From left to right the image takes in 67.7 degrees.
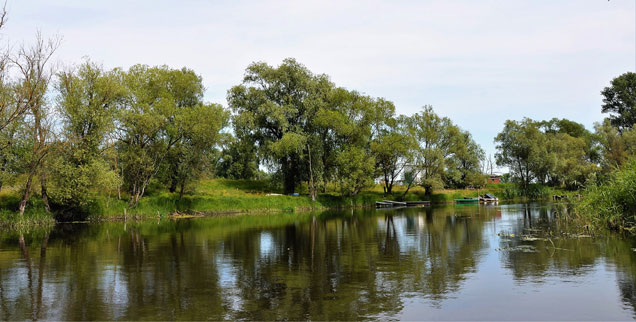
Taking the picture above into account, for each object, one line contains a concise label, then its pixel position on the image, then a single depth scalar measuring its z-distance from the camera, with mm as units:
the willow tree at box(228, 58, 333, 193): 68750
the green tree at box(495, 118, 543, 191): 94625
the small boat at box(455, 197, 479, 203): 88500
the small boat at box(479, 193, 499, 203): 86581
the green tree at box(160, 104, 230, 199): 54250
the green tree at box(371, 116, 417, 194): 79725
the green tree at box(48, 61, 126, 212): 44188
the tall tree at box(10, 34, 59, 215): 41531
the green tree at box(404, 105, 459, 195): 86125
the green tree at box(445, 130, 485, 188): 94000
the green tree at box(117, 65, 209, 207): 52281
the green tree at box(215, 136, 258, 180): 93012
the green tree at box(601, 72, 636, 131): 109688
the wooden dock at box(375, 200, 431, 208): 79931
